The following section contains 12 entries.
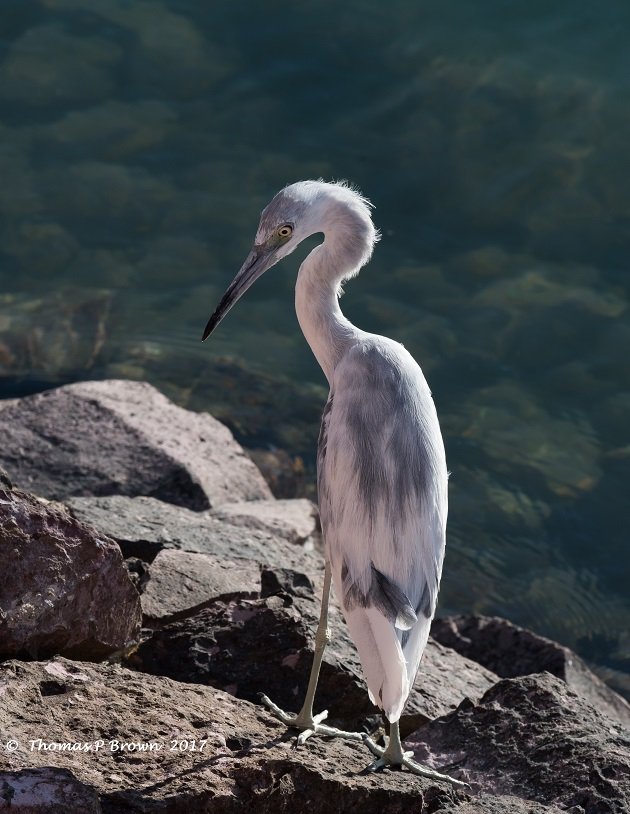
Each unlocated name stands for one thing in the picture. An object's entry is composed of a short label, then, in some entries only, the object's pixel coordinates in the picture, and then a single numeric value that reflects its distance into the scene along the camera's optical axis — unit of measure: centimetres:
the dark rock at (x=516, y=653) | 1127
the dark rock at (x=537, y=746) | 761
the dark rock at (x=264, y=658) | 864
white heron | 745
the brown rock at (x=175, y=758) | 643
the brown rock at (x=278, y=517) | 1228
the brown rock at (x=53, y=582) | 746
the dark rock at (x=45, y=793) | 596
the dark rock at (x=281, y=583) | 966
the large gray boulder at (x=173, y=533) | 1024
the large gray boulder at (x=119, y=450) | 1254
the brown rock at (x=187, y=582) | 923
